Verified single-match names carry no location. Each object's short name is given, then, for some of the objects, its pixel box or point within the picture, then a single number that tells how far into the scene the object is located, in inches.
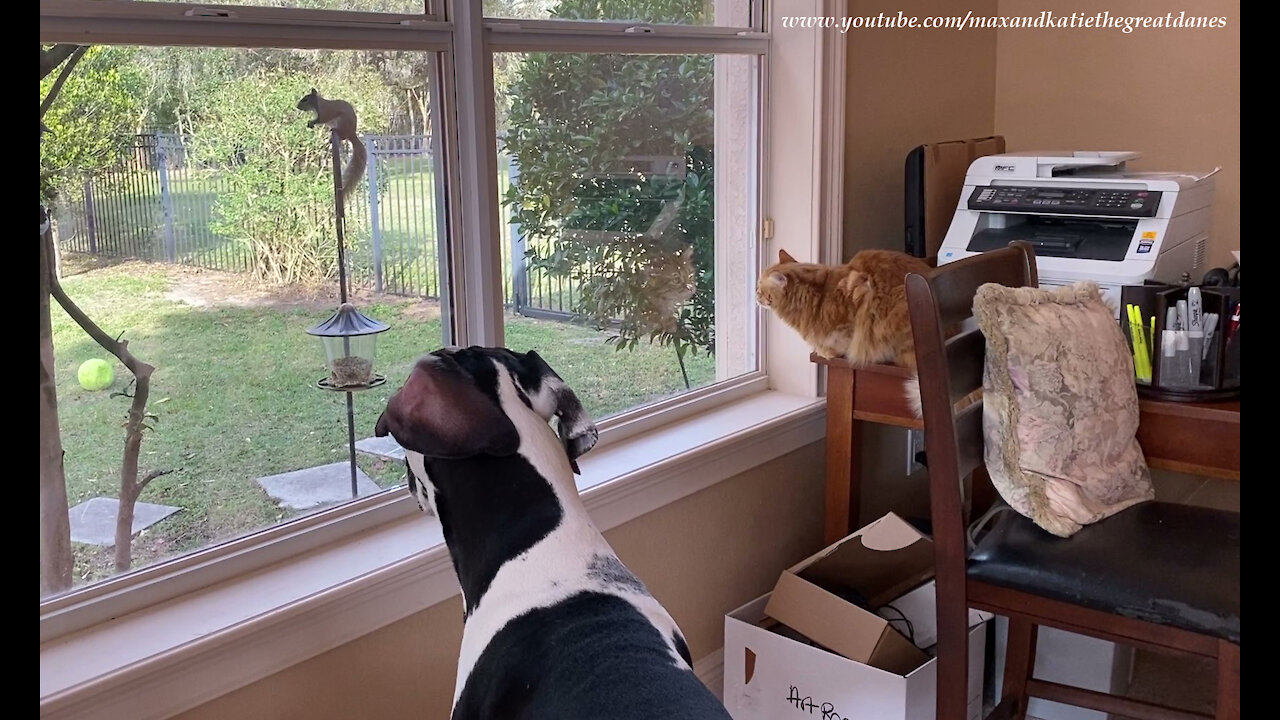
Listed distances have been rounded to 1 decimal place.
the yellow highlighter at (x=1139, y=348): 74.4
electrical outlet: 104.7
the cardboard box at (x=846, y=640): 72.6
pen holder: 72.2
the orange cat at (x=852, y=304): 82.0
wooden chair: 62.2
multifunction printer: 85.3
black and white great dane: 41.9
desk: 70.9
